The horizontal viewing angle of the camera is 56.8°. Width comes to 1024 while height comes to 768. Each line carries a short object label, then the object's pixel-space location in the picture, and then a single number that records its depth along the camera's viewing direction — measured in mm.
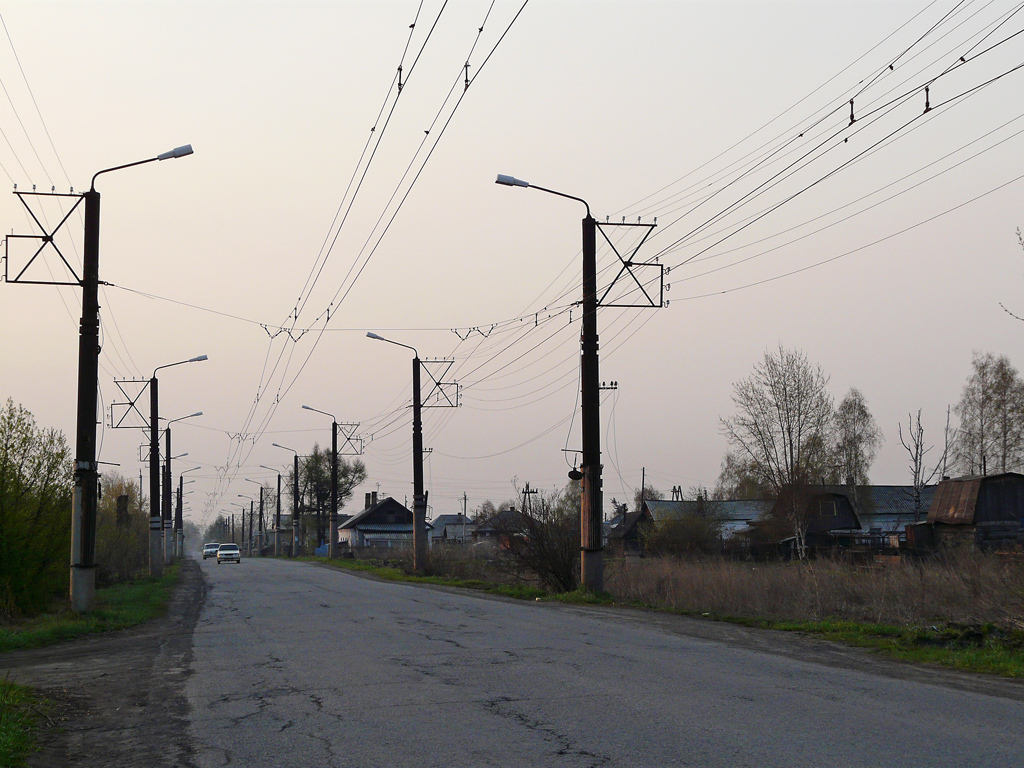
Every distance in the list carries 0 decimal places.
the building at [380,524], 119000
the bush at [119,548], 34938
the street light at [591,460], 24219
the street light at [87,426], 20109
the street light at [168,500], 58250
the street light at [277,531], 106500
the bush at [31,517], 21812
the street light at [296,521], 108088
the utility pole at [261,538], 127662
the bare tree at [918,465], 60344
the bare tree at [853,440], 77688
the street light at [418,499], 41875
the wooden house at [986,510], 45344
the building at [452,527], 136750
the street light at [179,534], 89188
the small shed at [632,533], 73600
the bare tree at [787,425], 60156
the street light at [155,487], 43600
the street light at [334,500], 67500
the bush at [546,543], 27531
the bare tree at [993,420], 62250
